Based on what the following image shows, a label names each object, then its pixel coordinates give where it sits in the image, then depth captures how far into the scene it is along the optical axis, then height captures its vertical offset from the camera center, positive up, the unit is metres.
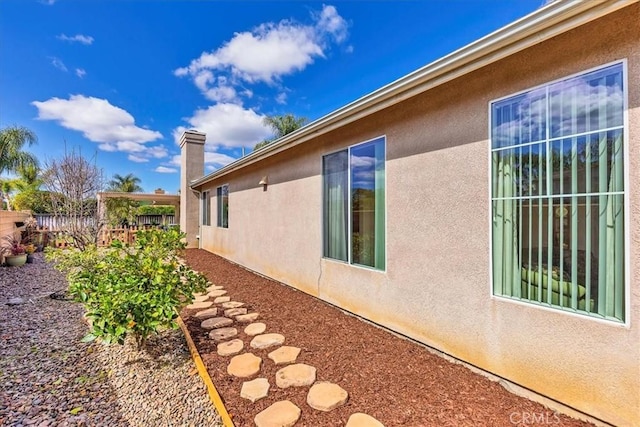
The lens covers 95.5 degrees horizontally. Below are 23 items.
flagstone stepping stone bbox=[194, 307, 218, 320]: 4.95 -1.76
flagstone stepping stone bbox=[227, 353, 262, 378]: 3.15 -1.74
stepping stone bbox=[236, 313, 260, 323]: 4.73 -1.75
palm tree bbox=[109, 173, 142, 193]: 30.19 +3.18
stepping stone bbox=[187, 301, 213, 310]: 5.43 -1.77
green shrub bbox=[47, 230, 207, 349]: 3.32 -0.98
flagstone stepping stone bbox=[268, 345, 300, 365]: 3.39 -1.73
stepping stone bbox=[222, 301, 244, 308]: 5.46 -1.76
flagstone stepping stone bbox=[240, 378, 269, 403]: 2.73 -1.73
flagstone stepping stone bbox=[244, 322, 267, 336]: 4.23 -1.74
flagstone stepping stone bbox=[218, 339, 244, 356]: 3.63 -1.74
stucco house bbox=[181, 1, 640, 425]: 2.22 +0.08
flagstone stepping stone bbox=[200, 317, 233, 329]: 4.50 -1.76
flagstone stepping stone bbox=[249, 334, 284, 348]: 3.81 -1.73
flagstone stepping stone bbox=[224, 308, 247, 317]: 5.03 -1.76
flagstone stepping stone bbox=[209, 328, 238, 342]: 4.05 -1.75
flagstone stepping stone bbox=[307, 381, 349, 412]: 2.57 -1.71
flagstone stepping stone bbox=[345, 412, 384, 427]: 2.33 -1.71
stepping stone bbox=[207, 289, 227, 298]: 6.24 -1.77
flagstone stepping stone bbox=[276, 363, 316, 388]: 2.93 -1.72
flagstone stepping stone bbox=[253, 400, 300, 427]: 2.36 -1.71
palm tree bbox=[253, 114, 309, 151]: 20.12 +6.12
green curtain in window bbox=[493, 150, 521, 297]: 2.88 -0.18
